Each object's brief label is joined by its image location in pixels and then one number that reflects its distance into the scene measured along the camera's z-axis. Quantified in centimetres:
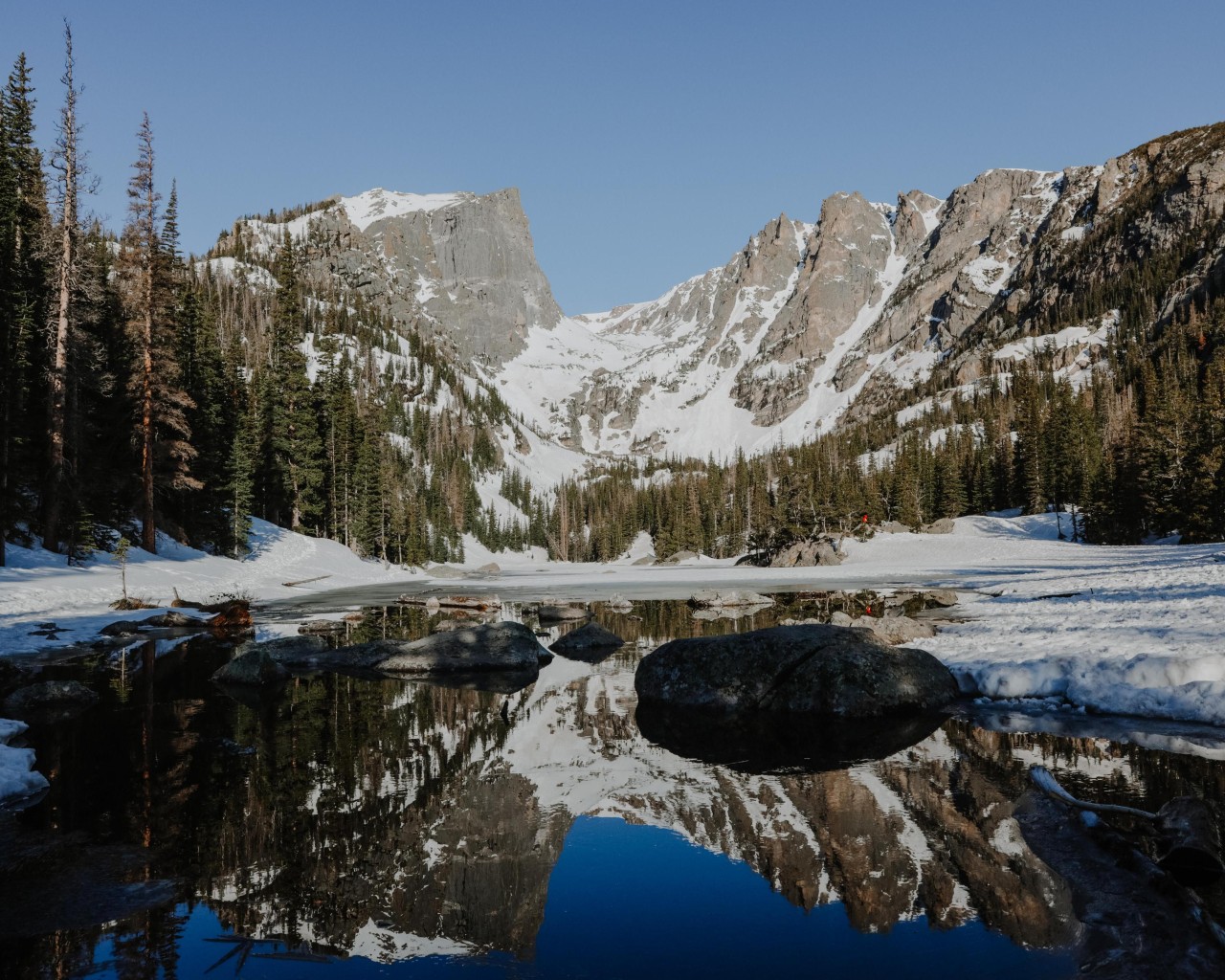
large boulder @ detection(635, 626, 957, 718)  1216
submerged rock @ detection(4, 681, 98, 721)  1180
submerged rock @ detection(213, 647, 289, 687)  1516
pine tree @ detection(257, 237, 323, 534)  5978
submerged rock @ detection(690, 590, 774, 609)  3288
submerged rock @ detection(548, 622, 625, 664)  1977
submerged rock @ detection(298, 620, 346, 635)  2338
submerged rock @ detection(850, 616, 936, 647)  1794
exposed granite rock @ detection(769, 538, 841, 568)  7375
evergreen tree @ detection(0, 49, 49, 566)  2895
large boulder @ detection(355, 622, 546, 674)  1758
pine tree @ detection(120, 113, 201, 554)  3506
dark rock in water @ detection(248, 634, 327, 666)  1792
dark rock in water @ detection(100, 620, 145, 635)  2092
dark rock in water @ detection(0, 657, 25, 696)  1363
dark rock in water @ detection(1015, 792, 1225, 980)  451
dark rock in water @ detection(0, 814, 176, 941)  529
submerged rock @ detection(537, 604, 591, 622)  2956
